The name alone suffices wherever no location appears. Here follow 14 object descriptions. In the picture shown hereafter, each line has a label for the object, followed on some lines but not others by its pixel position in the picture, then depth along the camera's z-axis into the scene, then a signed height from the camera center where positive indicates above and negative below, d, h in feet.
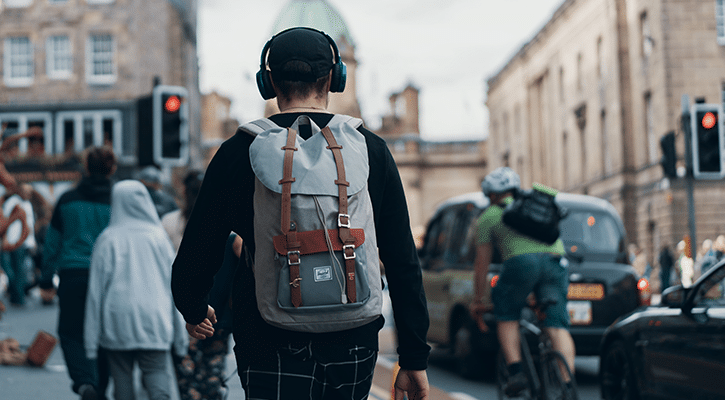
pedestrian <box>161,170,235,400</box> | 18.48 -2.79
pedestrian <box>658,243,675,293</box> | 94.27 -4.81
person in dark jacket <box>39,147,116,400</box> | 21.09 -0.44
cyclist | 20.54 -1.54
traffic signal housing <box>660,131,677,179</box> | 42.73 +2.88
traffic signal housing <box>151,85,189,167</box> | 34.37 +3.91
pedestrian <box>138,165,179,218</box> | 24.95 +1.03
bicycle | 19.43 -3.33
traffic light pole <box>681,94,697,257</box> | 40.50 +2.75
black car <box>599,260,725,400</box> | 18.19 -2.81
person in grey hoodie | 17.40 -1.35
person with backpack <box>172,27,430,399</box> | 8.13 -0.17
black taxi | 29.78 -1.97
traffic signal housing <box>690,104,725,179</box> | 40.42 +3.34
